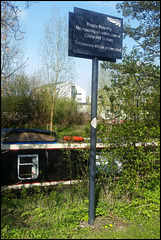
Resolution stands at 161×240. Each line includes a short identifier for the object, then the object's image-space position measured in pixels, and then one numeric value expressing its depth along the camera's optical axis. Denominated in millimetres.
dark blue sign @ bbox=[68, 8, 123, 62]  4184
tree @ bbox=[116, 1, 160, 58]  4716
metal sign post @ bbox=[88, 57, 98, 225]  4051
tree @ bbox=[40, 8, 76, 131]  15680
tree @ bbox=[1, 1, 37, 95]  3880
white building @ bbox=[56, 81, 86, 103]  16752
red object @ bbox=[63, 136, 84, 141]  5380
